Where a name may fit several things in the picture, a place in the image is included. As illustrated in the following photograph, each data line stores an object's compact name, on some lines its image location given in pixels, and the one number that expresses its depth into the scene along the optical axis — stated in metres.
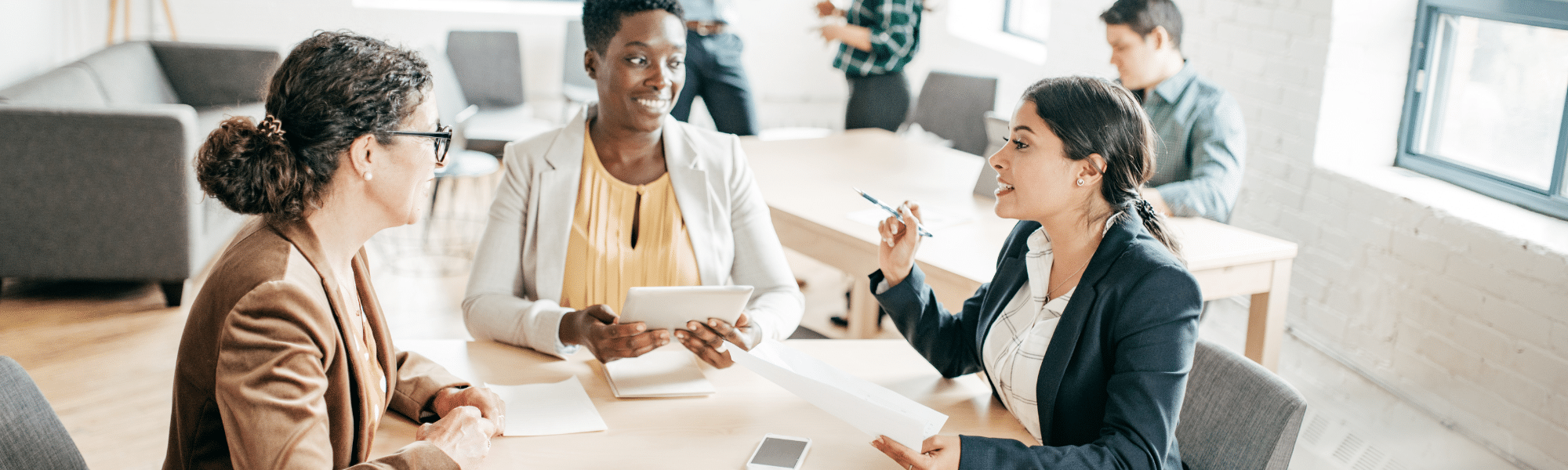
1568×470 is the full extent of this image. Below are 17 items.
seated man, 2.92
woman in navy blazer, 1.35
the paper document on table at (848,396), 1.30
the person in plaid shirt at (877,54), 4.05
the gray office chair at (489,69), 5.57
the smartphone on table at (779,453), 1.37
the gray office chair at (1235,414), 1.45
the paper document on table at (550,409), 1.45
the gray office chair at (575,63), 6.10
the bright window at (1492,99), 2.81
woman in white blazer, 1.94
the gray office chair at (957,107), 4.34
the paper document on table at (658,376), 1.59
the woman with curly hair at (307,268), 1.08
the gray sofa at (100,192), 3.42
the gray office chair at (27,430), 1.24
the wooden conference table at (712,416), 1.39
